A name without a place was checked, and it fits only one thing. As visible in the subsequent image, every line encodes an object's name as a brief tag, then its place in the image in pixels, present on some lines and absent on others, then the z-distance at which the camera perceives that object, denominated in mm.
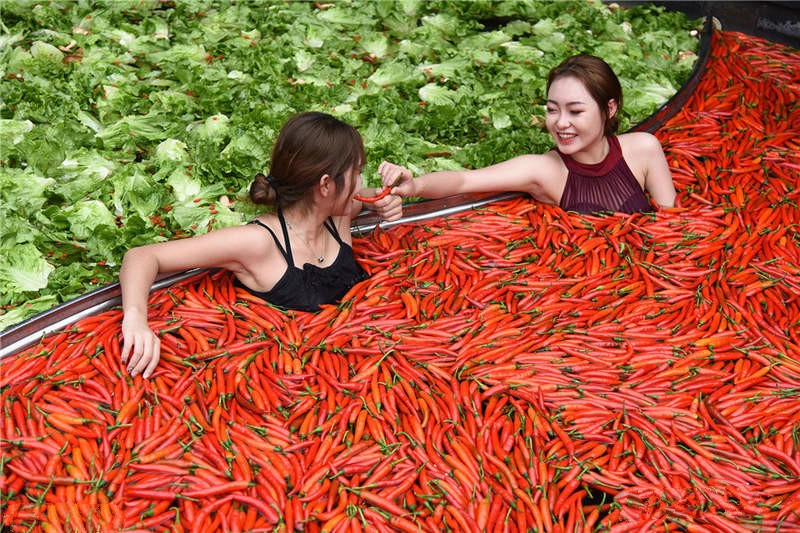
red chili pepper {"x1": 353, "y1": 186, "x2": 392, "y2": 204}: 3693
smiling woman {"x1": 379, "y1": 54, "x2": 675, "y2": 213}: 4082
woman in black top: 3090
